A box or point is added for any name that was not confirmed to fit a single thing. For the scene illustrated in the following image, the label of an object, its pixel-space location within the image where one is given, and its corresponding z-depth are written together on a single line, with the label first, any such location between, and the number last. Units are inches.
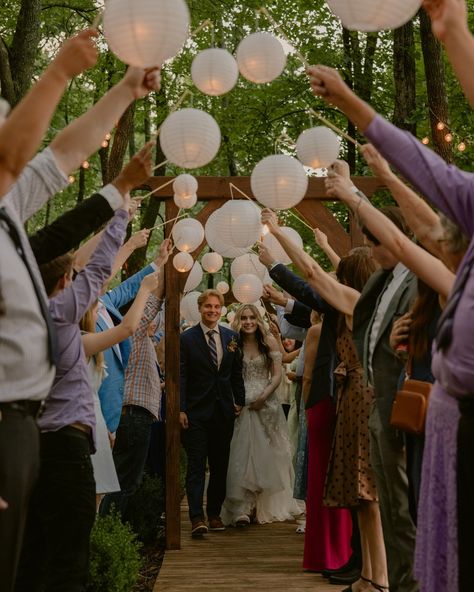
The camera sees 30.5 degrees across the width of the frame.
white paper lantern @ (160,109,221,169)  200.7
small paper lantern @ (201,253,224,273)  382.4
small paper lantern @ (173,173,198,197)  267.9
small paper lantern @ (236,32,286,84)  208.2
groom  334.3
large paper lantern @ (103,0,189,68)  139.6
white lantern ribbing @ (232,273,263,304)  331.6
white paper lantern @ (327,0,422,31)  140.0
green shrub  199.5
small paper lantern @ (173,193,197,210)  272.8
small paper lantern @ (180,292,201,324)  455.2
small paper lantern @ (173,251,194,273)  297.6
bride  350.0
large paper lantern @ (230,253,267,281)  354.3
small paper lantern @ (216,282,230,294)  590.2
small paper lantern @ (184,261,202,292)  373.6
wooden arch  295.0
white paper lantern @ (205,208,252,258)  265.9
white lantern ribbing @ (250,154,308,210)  219.0
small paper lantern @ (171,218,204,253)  293.6
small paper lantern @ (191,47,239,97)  209.6
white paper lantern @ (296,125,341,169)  217.3
